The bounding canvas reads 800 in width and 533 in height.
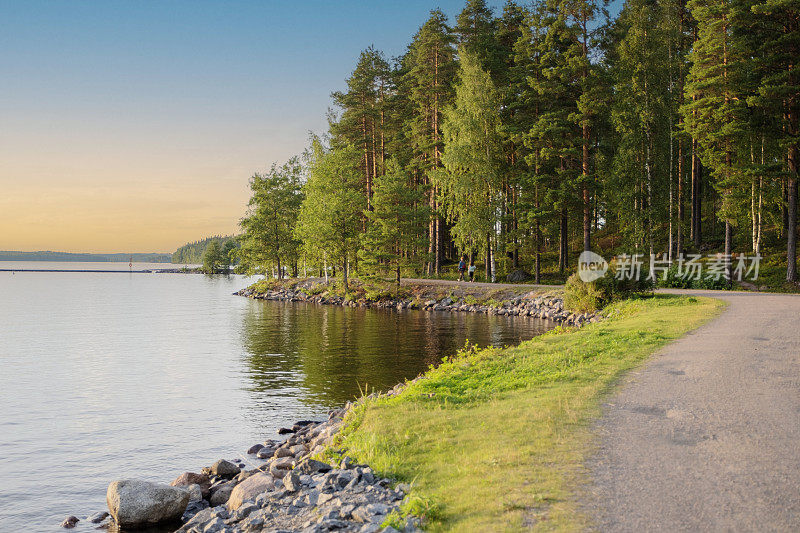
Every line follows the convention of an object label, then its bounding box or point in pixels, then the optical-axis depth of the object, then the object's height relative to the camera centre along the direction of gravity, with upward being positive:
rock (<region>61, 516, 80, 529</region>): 8.71 -4.26
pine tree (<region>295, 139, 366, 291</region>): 48.50 +5.26
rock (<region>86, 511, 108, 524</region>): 8.83 -4.24
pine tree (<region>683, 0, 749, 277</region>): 32.31 +10.47
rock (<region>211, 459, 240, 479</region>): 10.27 -3.97
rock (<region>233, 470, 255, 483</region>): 9.55 -3.82
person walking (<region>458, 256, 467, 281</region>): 45.37 -0.20
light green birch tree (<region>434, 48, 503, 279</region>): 41.69 +8.39
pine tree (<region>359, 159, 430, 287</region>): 46.97 +3.51
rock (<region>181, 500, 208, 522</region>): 8.72 -4.13
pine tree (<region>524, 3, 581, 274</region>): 38.84 +12.38
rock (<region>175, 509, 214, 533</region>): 7.84 -3.86
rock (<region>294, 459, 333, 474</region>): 8.22 -3.16
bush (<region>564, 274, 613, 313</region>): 28.64 -1.62
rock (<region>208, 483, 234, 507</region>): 9.02 -3.95
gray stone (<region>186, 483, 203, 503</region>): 9.23 -3.99
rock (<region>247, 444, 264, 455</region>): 11.94 -4.17
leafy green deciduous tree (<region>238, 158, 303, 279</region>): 64.31 +5.41
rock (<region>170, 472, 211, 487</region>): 9.90 -4.03
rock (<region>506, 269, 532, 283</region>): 44.56 -0.95
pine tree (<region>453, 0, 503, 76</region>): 45.75 +20.81
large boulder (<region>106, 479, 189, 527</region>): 8.42 -3.83
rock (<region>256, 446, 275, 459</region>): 11.56 -4.12
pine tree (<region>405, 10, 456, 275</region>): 47.38 +15.84
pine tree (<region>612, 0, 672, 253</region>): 36.28 +9.08
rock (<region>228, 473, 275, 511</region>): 8.17 -3.51
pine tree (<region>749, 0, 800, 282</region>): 31.14 +10.90
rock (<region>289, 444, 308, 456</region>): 11.08 -3.89
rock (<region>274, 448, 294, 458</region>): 11.10 -3.94
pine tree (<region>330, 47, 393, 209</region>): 55.69 +16.31
